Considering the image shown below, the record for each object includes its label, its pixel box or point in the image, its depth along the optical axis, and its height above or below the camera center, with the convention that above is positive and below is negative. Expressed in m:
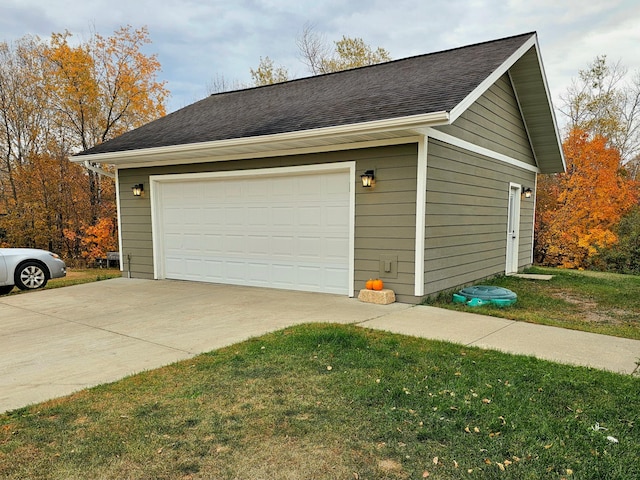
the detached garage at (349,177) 5.88 +0.41
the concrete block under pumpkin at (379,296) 5.87 -1.34
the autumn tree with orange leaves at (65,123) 14.12 +2.91
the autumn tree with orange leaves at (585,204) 13.45 -0.06
